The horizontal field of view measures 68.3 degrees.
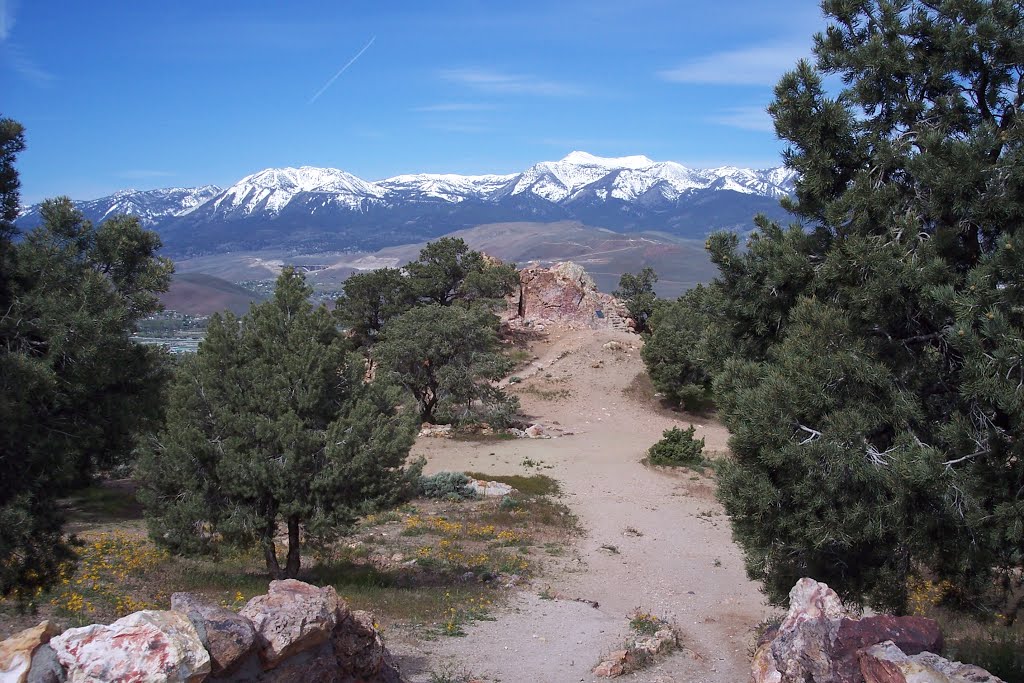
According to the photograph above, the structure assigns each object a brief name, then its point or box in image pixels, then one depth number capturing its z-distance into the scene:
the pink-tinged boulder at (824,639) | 6.22
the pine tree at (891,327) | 6.68
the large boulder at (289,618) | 5.80
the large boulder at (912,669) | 5.40
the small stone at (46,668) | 4.54
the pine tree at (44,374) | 7.77
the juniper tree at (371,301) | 44.88
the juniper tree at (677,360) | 35.72
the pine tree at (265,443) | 11.46
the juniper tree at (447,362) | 31.56
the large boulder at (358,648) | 6.49
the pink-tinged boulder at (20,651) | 4.53
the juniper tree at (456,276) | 46.19
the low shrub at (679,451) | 27.05
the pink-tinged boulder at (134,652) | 4.64
